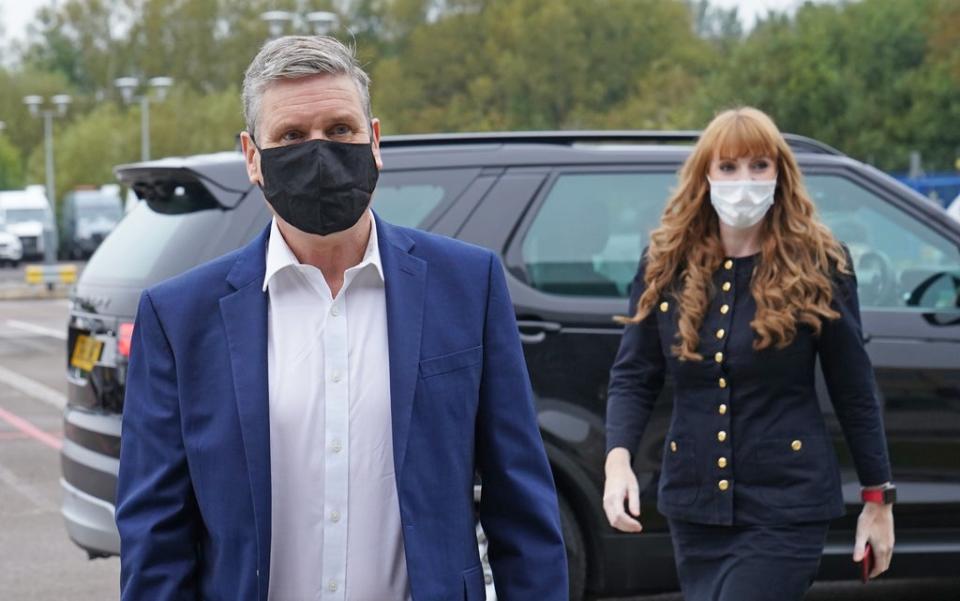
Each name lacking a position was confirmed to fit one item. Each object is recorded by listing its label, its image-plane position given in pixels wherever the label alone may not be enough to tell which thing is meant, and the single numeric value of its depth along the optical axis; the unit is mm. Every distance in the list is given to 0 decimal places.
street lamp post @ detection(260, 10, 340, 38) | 23438
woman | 3822
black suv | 5691
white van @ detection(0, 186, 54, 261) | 58562
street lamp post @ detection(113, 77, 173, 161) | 42938
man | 2424
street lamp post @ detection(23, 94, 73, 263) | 43662
